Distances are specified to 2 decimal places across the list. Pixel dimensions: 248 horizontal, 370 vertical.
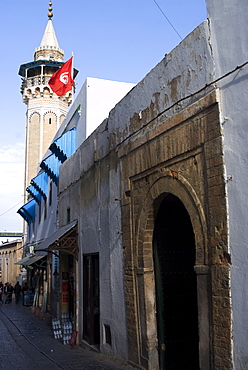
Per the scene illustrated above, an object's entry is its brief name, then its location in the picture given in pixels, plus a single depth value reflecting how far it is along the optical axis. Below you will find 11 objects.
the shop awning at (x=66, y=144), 14.38
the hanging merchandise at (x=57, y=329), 11.30
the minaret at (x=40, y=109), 31.55
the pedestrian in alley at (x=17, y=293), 25.25
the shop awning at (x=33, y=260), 17.84
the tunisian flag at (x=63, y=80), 15.86
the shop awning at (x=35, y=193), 21.82
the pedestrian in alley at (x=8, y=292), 25.85
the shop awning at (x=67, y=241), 10.45
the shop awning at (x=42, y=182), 19.38
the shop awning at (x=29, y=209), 24.04
